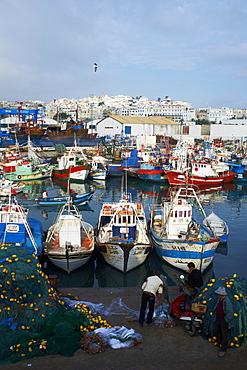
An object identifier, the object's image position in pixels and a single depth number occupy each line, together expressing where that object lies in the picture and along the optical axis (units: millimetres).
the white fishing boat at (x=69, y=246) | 13438
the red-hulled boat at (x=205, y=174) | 36250
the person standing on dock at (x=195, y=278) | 8031
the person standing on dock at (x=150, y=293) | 6973
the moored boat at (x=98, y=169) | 39250
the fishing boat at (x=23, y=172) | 38219
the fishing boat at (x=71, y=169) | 37688
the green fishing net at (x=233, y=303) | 6297
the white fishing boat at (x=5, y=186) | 27514
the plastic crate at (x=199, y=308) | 6793
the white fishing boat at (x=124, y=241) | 13577
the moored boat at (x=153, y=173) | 39438
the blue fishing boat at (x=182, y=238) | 13586
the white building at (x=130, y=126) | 76188
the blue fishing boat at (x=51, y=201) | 25938
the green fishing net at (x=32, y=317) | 6039
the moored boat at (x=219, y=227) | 17656
